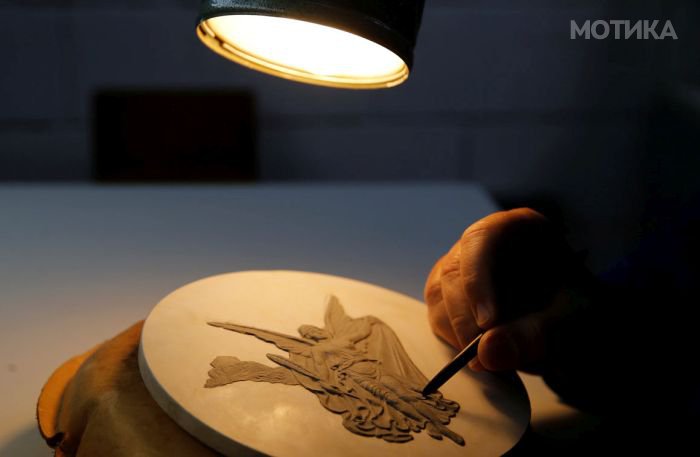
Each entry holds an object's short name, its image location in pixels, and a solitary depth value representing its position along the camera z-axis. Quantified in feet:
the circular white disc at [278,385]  2.24
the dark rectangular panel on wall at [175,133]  7.06
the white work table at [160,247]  3.56
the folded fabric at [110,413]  2.27
